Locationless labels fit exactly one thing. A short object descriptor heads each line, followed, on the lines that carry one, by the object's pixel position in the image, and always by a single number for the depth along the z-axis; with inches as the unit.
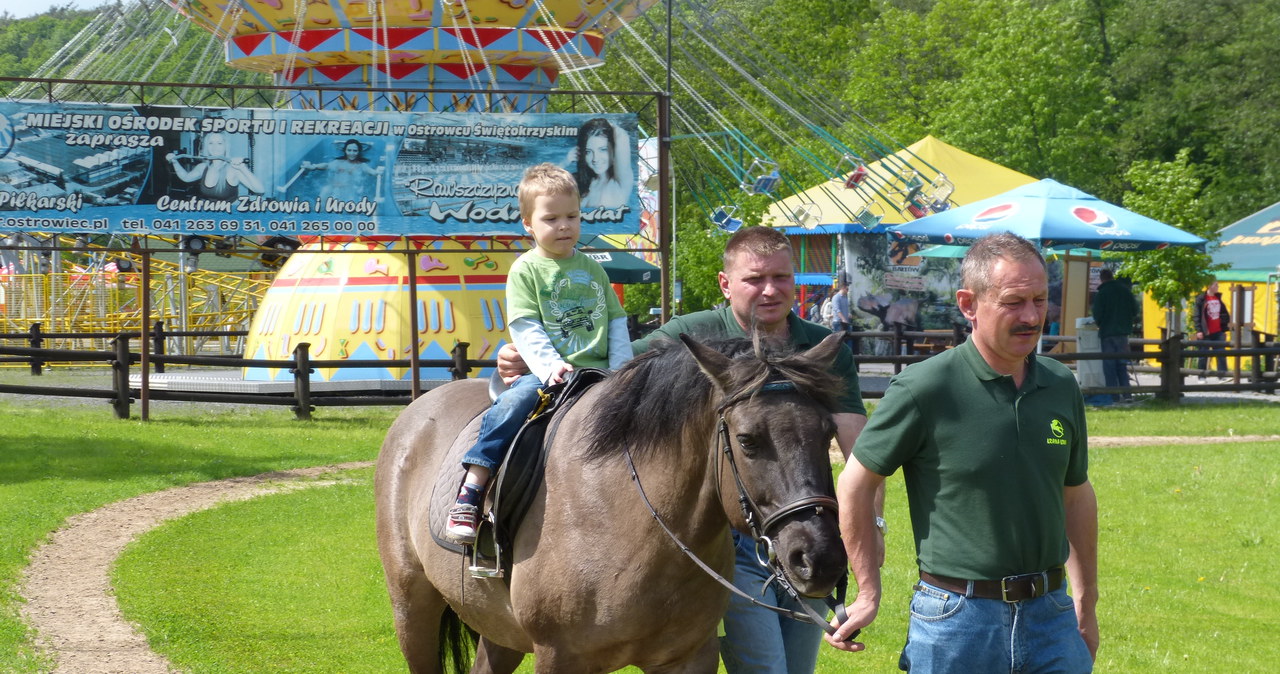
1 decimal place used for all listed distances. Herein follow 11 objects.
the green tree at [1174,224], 825.5
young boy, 169.0
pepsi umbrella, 690.2
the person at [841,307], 1045.2
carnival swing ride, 754.2
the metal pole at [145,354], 630.6
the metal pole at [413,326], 626.8
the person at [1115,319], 772.0
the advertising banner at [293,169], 605.0
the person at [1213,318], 1011.3
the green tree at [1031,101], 1524.4
